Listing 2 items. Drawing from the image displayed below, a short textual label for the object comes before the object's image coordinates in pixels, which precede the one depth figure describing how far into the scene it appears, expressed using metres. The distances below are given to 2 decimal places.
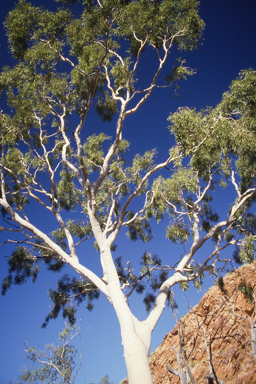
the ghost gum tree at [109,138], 5.68
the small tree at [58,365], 9.54
